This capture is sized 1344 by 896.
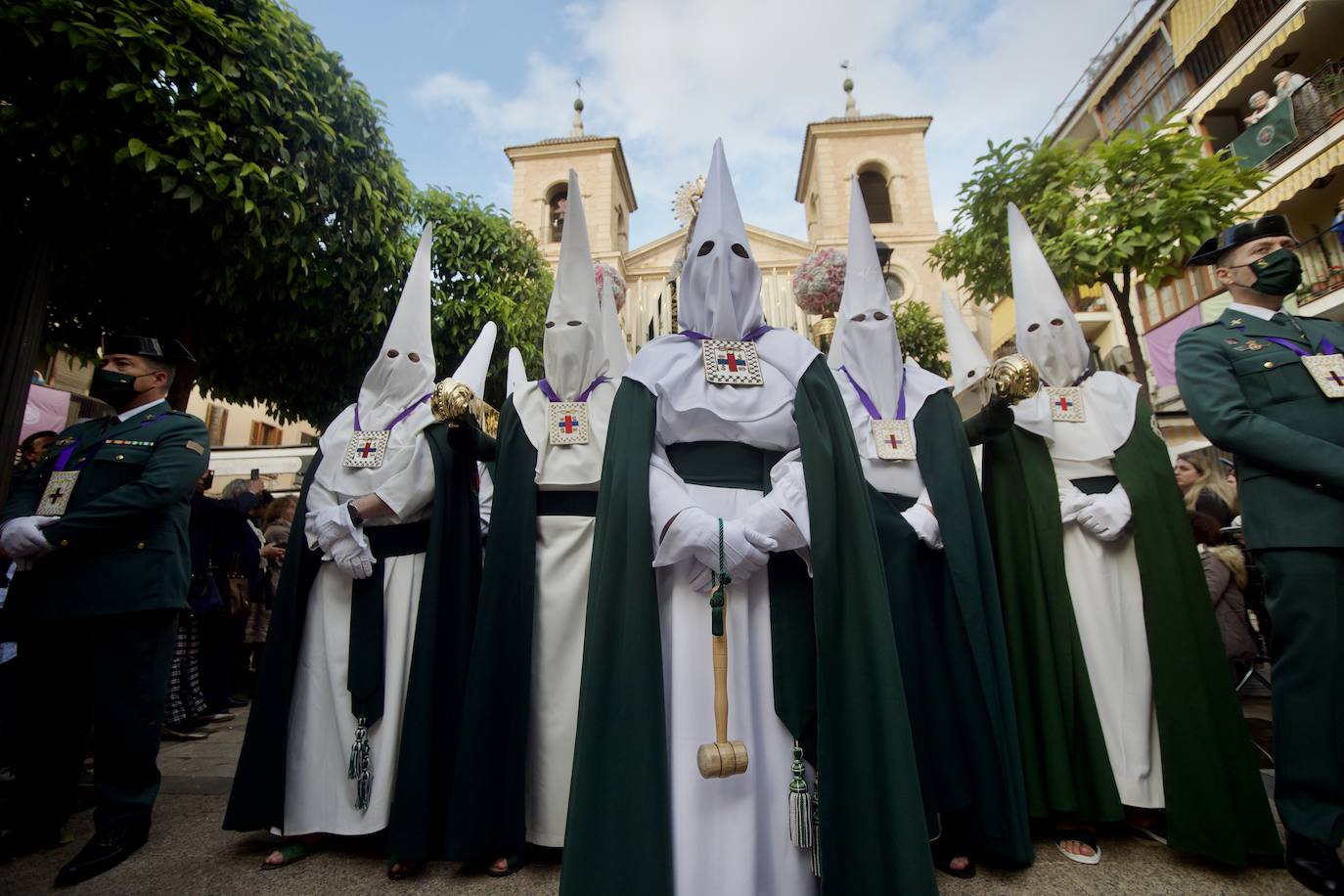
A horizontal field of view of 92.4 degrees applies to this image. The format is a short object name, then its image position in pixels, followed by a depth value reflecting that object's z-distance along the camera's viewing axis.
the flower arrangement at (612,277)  6.00
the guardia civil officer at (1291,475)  2.35
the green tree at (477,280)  8.46
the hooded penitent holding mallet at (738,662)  1.76
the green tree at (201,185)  3.51
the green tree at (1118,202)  5.44
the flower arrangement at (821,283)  6.96
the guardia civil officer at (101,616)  2.79
